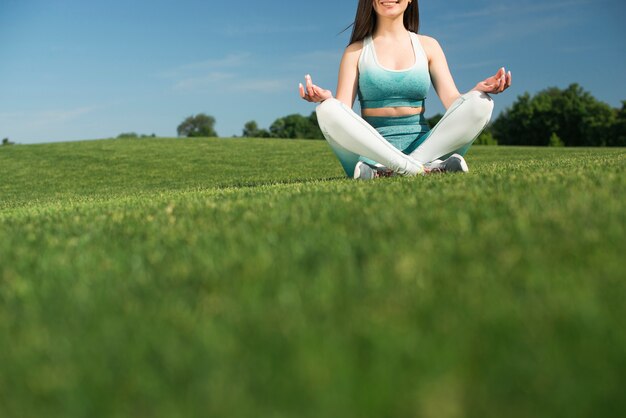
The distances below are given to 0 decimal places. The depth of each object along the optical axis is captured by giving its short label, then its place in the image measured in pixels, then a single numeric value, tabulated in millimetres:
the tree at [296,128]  121312
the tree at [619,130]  84188
